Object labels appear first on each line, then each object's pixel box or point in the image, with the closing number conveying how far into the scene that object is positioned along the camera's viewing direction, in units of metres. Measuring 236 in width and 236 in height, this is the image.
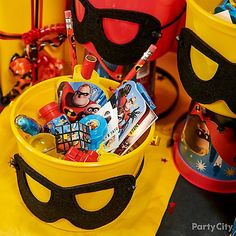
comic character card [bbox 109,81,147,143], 0.77
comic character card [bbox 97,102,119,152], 0.78
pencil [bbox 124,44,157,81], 0.81
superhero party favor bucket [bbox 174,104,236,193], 0.88
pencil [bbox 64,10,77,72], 0.83
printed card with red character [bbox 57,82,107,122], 0.83
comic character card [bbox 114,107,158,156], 0.76
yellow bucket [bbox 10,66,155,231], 0.69
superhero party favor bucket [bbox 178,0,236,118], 0.71
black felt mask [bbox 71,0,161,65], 0.83
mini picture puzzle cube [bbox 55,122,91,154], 0.77
